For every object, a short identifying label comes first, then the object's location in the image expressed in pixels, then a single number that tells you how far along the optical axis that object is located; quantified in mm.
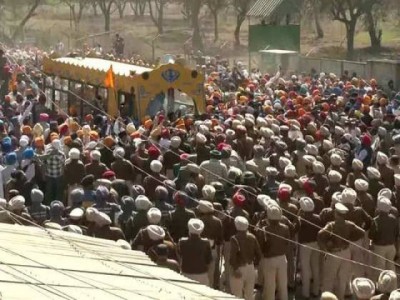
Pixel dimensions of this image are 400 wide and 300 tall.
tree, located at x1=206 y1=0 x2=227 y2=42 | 63925
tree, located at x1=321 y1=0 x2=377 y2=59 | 52094
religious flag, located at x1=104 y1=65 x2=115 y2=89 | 22359
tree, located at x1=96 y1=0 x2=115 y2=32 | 66938
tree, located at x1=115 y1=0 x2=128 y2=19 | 75438
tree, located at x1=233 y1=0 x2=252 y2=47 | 59581
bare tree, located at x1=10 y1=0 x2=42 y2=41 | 58369
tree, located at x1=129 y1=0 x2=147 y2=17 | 78062
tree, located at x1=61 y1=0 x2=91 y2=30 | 67000
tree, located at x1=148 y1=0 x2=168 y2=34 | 66125
